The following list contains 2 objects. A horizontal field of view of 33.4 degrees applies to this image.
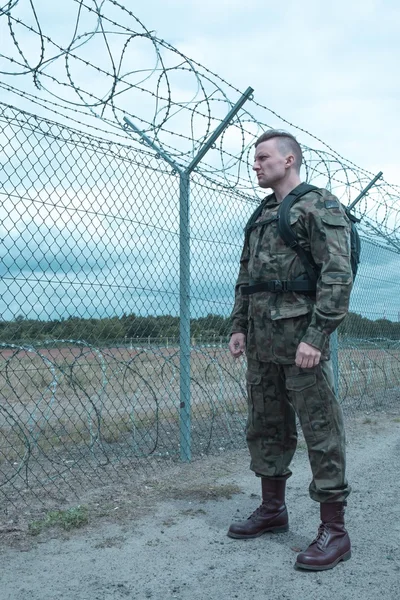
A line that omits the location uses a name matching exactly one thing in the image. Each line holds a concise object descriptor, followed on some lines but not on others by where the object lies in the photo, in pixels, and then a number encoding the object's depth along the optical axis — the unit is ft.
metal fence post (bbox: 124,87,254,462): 16.78
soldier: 9.85
